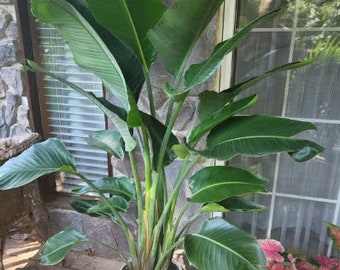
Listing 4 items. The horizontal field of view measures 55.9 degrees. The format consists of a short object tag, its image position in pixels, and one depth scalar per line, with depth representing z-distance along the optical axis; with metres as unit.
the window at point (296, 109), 1.37
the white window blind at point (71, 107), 1.74
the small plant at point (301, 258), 1.20
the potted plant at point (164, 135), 0.89
